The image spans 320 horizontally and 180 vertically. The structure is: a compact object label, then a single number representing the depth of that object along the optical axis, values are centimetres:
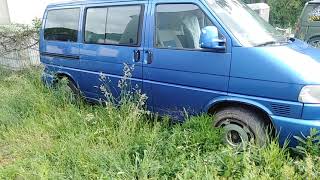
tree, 1399
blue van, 286
